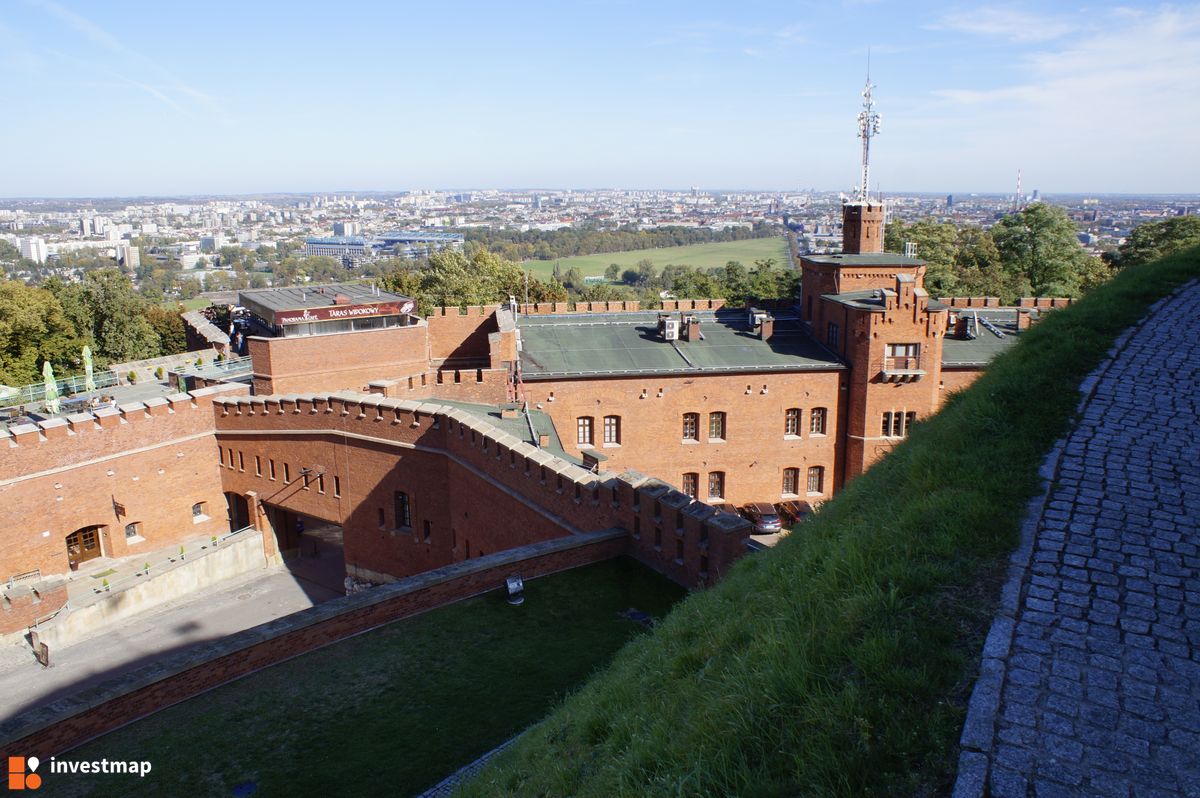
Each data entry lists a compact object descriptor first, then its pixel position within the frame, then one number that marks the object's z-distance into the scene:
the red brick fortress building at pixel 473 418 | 28.56
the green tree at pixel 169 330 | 64.69
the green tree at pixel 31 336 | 50.50
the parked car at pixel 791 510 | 35.22
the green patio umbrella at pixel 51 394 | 33.91
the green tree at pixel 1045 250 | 61.53
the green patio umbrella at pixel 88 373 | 36.78
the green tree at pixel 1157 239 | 54.21
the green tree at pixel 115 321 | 58.16
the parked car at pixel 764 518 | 33.56
